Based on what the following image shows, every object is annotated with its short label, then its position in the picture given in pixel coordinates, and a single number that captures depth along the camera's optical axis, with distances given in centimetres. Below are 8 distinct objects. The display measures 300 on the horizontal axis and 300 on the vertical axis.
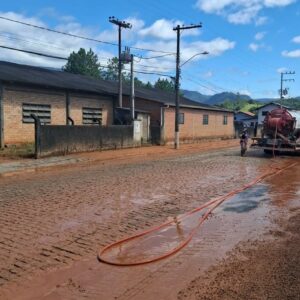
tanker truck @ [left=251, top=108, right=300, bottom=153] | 1690
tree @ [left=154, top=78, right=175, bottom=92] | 7266
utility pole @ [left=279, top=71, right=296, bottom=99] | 5599
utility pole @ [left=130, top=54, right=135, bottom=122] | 2113
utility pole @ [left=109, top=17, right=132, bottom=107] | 2279
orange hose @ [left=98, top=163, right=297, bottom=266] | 412
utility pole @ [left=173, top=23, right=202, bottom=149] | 2171
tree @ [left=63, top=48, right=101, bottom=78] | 6190
